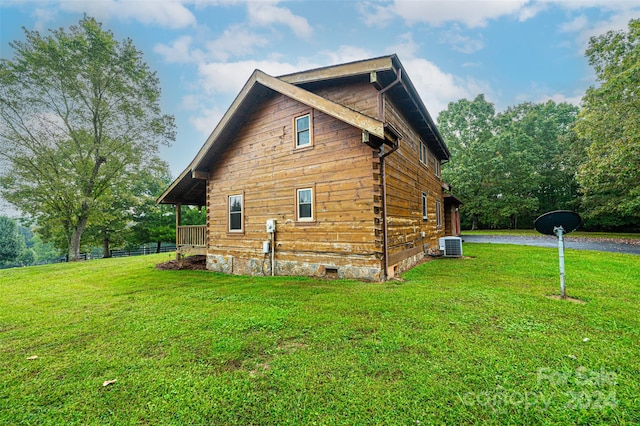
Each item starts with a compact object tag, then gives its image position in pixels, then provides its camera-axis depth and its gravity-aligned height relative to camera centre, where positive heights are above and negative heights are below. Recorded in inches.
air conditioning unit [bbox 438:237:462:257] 439.8 -43.4
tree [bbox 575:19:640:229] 534.3 +259.2
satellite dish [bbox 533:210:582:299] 183.5 -3.5
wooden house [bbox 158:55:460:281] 273.7 +63.2
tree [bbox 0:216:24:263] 1409.9 -61.7
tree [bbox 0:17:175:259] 613.9 +293.2
